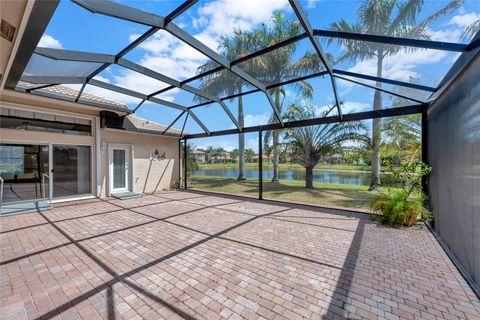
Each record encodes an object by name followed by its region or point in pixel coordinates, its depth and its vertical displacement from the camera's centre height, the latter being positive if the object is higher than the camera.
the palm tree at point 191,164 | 16.08 -0.40
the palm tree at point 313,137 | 10.97 +1.17
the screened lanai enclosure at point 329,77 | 3.36 +2.13
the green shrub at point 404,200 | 5.27 -1.04
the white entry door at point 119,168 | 9.38 -0.42
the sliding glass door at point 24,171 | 6.88 -0.43
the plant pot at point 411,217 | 5.23 -1.44
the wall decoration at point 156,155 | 10.92 +0.18
